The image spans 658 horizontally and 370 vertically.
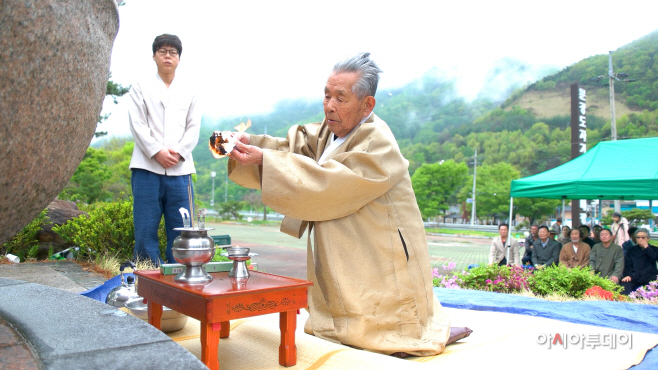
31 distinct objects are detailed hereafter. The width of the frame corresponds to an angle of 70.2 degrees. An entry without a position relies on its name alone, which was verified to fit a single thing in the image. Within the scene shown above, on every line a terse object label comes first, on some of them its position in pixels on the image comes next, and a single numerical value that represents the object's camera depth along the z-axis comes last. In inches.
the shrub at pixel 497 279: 225.3
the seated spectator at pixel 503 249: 333.1
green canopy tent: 285.6
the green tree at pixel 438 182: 1822.1
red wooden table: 76.0
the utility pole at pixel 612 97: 761.0
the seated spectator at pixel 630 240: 309.6
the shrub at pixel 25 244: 228.2
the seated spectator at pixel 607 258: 278.7
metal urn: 85.4
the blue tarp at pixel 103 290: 140.6
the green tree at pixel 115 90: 475.2
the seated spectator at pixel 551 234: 336.2
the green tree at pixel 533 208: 1728.6
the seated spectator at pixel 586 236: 335.4
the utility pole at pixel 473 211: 1764.3
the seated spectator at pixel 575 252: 305.6
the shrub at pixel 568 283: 215.8
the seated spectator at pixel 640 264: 265.3
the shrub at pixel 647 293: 224.1
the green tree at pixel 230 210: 1541.6
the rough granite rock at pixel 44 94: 47.3
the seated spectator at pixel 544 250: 325.1
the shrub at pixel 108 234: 218.8
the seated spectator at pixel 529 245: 358.3
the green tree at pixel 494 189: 1824.6
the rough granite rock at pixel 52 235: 241.3
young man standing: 159.5
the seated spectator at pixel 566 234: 362.8
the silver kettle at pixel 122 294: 120.2
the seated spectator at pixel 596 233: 353.3
